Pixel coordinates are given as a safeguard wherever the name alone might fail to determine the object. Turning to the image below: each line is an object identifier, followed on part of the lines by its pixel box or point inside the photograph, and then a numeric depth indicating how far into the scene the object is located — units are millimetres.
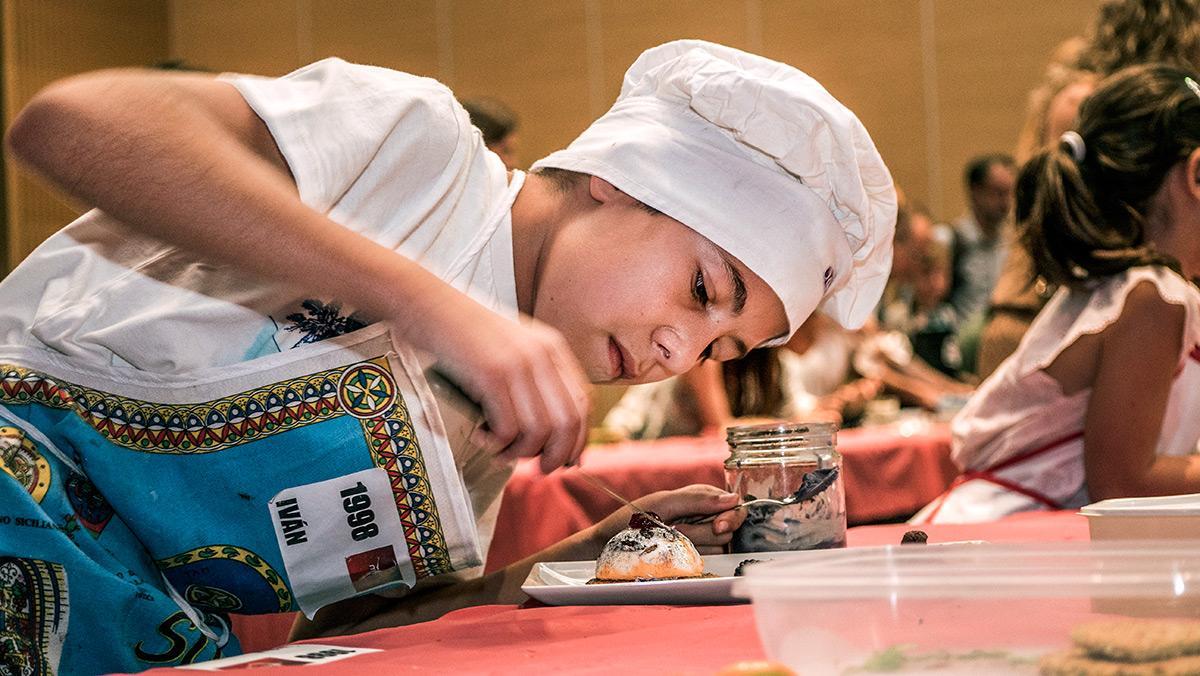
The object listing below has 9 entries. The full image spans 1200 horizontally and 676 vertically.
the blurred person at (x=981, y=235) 6074
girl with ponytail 1910
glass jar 1262
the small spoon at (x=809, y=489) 1269
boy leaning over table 856
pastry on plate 1077
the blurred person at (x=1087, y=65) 2967
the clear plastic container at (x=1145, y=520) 917
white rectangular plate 983
